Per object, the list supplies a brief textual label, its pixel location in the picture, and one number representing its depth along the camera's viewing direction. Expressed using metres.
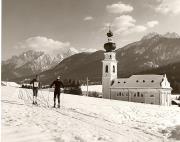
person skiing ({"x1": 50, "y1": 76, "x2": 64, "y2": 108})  13.14
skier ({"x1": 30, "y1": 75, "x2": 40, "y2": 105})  14.52
